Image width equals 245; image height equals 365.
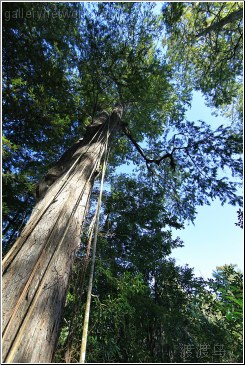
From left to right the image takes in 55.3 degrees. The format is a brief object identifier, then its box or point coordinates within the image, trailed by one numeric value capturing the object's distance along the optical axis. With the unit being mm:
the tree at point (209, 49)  5473
